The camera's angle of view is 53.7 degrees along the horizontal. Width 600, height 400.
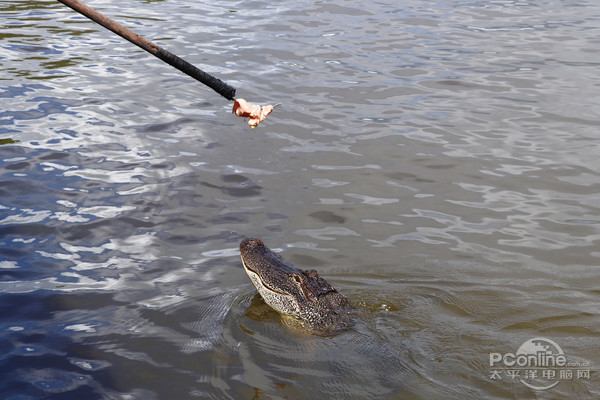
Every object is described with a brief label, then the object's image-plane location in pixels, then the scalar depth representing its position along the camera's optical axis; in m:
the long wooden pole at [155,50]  3.83
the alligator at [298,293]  5.15
